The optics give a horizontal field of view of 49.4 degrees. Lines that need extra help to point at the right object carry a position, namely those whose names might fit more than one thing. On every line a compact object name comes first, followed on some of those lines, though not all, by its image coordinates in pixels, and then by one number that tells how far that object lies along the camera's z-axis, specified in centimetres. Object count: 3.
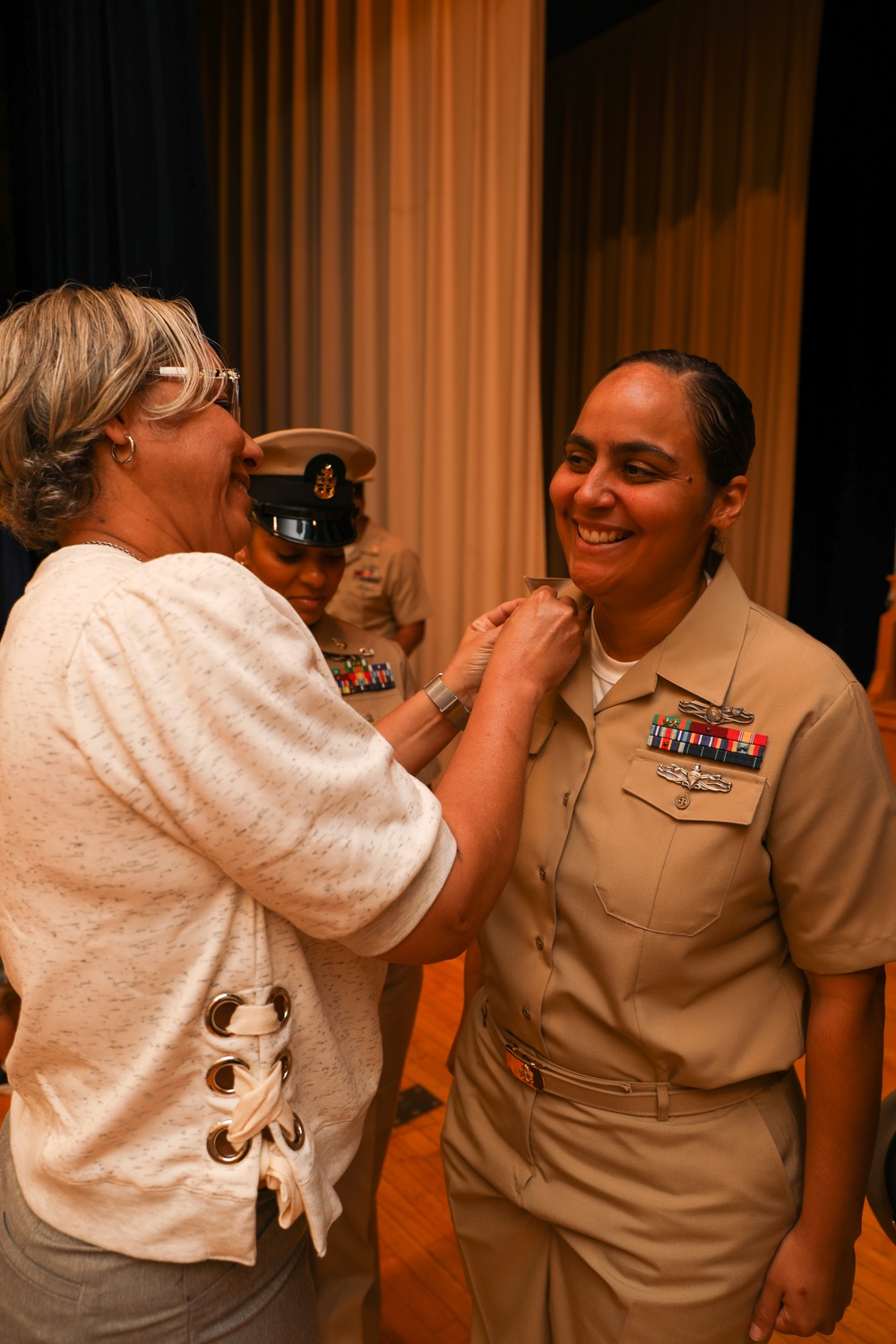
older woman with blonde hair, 79
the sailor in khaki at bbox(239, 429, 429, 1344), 187
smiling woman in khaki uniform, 118
